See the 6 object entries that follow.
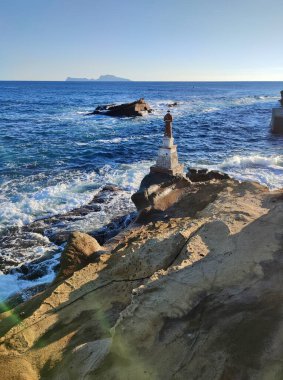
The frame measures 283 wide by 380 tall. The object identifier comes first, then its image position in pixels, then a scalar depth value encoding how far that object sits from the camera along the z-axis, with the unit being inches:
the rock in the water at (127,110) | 1939.0
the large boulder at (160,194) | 409.7
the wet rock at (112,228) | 452.4
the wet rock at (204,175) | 538.0
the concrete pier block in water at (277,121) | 1350.9
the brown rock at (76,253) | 294.9
